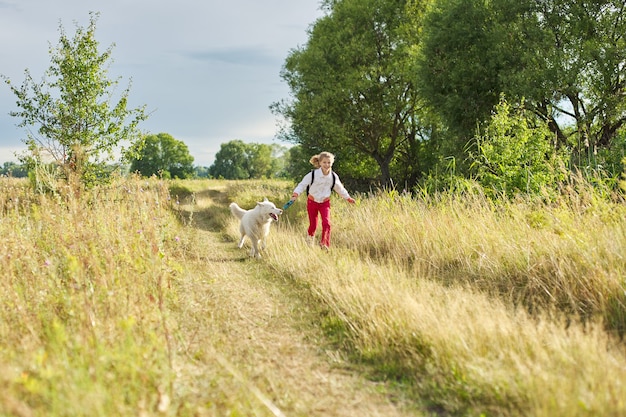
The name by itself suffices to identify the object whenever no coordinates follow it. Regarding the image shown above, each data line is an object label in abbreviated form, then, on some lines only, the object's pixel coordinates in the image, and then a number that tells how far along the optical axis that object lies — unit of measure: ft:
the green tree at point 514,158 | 29.94
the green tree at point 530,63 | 47.98
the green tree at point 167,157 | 269.85
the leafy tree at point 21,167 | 48.20
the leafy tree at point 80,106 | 49.39
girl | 27.22
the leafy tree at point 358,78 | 73.87
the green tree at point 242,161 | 303.68
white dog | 27.86
